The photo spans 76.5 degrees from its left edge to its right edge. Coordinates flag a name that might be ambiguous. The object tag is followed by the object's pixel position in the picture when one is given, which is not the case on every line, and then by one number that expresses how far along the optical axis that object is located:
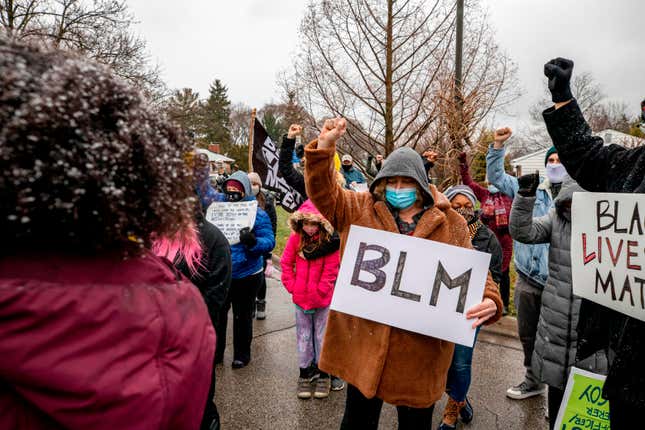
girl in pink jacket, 3.56
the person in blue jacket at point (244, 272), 4.12
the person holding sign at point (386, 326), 2.05
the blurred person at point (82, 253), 0.72
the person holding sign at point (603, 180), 1.43
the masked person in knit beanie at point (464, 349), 2.95
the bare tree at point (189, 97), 50.11
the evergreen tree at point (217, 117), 53.25
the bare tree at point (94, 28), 12.05
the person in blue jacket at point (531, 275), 3.39
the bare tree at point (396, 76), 5.84
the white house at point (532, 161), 45.05
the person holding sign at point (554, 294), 2.46
